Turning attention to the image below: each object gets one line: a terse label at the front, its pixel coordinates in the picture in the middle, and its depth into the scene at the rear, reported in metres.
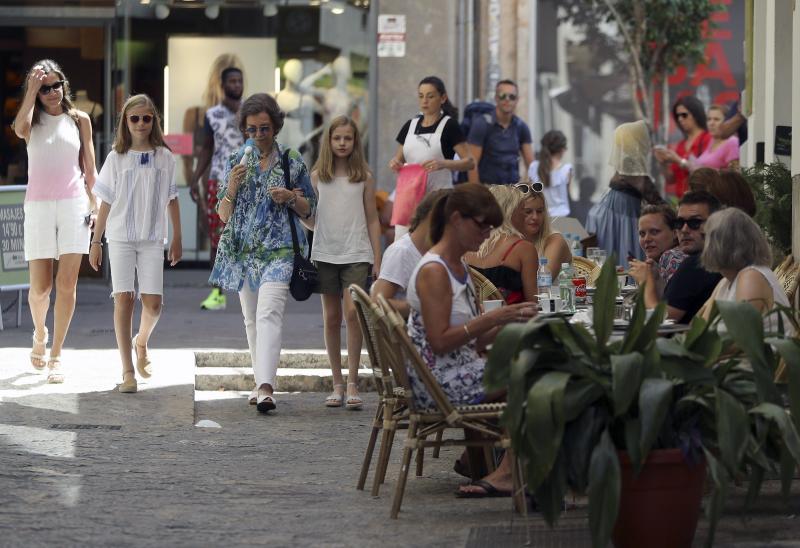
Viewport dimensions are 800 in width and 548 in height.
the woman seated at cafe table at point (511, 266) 16.84
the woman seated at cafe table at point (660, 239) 17.34
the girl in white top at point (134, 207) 20.41
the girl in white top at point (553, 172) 31.62
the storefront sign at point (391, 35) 33.06
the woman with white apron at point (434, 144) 23.53
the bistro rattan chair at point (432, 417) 13.01
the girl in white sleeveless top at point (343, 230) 20.14
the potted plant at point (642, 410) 11.04
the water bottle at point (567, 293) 16.00
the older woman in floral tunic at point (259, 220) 19.67
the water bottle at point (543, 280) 16.92
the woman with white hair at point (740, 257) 13.16
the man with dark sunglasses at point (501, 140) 27.53
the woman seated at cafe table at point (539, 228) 18.28
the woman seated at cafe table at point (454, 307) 13.45
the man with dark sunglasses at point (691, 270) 15.09
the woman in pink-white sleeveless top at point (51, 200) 21.17
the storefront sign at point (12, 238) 26.39
